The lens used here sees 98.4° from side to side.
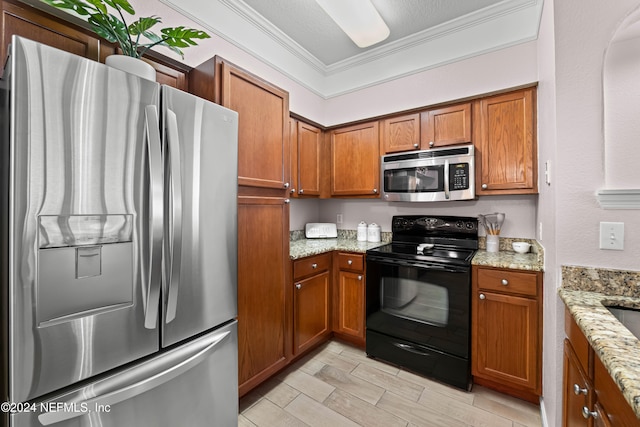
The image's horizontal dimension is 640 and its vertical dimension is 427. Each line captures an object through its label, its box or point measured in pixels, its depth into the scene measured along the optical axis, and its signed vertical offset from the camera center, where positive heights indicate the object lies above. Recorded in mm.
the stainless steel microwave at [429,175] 2314 +346
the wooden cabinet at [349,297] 2514 -782
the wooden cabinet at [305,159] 2725 +571
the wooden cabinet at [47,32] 1232 +892
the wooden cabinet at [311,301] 2238 -768
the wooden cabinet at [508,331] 1811 -807
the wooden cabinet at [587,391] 739 -578
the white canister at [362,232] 3027 -205
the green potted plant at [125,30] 1146 +856
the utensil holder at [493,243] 2359 -257
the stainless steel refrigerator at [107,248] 850 -126
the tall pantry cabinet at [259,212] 1741 +10
